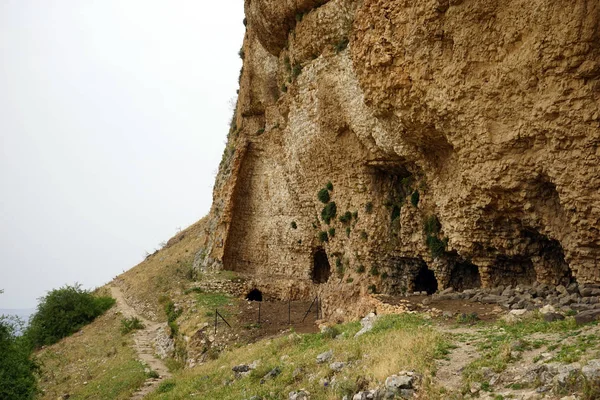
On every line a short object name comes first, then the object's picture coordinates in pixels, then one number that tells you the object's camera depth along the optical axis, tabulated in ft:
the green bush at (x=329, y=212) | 67.97
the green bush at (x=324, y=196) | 69.41
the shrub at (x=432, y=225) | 54.24
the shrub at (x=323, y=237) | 70.98
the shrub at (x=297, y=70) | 68.53
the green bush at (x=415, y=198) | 56.18
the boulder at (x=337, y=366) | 29.46
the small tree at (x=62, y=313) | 100.89
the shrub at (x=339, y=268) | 66.39
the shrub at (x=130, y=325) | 83.92
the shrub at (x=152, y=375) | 54.80
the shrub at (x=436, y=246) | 53.11
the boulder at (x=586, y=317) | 27.17
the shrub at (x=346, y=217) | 65.10
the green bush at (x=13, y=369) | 45.64
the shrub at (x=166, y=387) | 44.57
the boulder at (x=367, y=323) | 38.09
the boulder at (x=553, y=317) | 29.55
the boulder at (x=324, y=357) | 32.40
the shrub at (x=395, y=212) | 59.98
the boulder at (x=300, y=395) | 27.63
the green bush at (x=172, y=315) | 68.51
